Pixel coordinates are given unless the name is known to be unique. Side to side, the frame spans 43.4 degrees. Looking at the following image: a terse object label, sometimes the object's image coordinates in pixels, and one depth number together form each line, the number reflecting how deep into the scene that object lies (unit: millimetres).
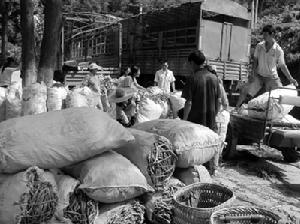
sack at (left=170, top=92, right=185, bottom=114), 6668
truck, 13786
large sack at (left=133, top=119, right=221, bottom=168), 3135
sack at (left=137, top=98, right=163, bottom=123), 6574
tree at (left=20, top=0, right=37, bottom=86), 6793
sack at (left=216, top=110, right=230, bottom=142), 5453
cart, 5352
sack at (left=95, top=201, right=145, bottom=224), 2723
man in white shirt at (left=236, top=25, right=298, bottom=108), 6441
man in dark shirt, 4418
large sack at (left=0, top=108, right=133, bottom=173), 2611
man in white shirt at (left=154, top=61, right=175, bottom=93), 12438
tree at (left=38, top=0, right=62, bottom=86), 6266
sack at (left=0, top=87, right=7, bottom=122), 5547
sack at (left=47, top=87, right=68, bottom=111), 5469
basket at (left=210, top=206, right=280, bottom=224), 2244
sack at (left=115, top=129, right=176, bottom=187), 2908
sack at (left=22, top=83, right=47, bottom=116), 5172
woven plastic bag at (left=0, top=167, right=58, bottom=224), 2469
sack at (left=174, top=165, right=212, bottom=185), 3271
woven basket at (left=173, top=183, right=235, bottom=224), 2536
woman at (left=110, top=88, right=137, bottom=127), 6506
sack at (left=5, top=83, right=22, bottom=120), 5418
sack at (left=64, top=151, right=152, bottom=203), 2613
